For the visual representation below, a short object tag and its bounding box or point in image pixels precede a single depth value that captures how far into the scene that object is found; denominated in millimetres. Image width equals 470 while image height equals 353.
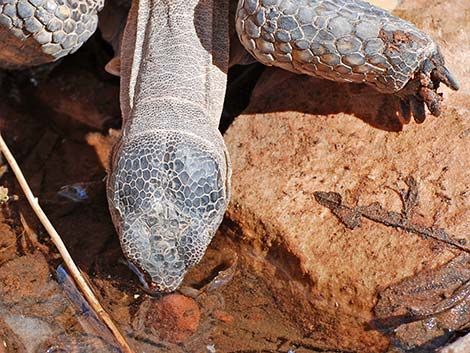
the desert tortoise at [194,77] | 3574
